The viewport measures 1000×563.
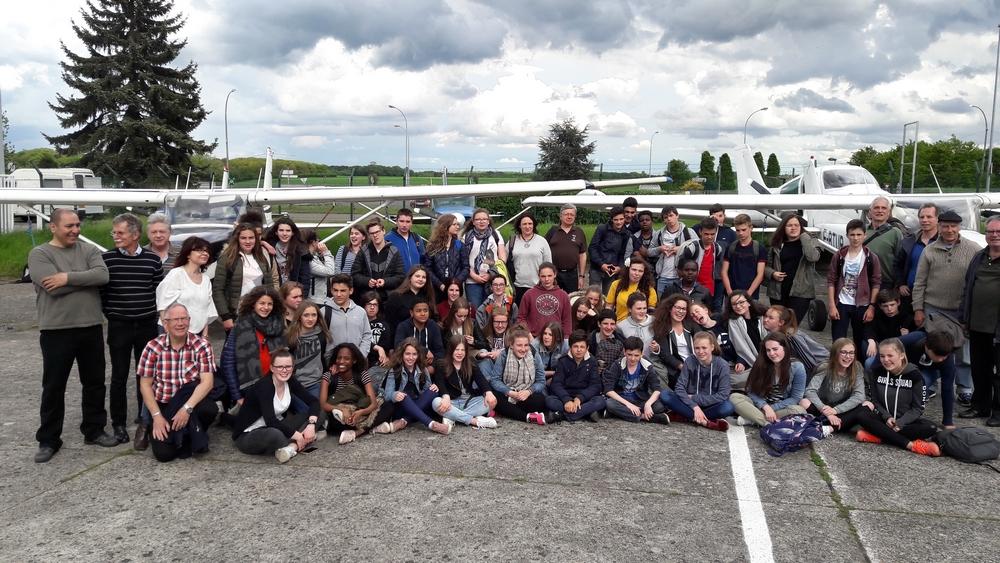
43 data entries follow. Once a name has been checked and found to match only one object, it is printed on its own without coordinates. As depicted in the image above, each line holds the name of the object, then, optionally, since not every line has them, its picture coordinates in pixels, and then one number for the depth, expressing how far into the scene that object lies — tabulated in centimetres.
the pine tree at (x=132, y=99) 3606
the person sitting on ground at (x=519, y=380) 536
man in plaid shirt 441
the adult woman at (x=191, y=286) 492
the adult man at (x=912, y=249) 607
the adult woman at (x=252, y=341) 489
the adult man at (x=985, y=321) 526
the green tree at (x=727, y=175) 4325
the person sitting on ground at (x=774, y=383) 519
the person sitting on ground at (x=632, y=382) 541
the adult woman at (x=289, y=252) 651
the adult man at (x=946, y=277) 563
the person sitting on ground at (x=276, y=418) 448
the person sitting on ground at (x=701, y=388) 531
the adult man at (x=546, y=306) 616
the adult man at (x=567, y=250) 729
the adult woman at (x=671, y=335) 591
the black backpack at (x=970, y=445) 447
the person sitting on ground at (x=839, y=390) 498
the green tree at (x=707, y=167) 4526
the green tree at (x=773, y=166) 5397
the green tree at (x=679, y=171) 4288
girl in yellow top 663
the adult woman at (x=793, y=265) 679
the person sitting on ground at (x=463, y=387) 525
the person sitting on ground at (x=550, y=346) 577
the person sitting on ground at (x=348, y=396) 493
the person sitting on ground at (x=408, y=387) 512
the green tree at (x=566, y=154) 3591
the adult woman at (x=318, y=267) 678
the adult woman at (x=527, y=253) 687
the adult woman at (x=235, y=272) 567
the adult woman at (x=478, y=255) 667
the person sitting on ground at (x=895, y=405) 475
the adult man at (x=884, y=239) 640
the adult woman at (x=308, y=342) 503
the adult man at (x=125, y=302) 475
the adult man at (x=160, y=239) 538
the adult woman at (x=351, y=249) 676
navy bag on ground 464
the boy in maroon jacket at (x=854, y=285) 610
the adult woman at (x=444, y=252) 666
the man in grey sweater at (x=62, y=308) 442
